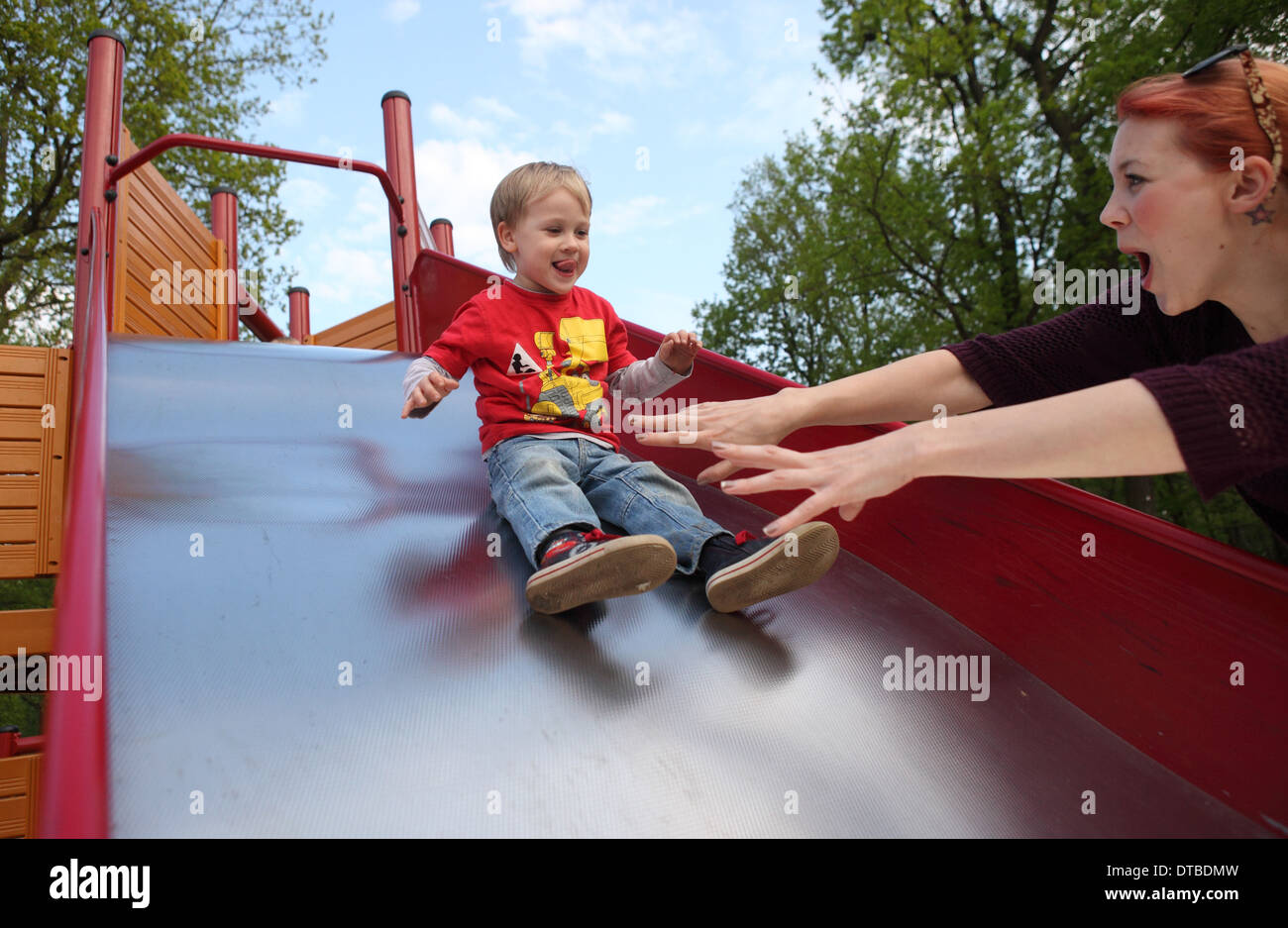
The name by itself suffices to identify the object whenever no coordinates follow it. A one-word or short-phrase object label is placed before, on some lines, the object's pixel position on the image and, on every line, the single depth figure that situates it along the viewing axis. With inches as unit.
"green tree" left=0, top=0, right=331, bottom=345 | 414.3
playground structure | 42.4
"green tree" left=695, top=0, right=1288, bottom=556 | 362.3
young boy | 59.0
